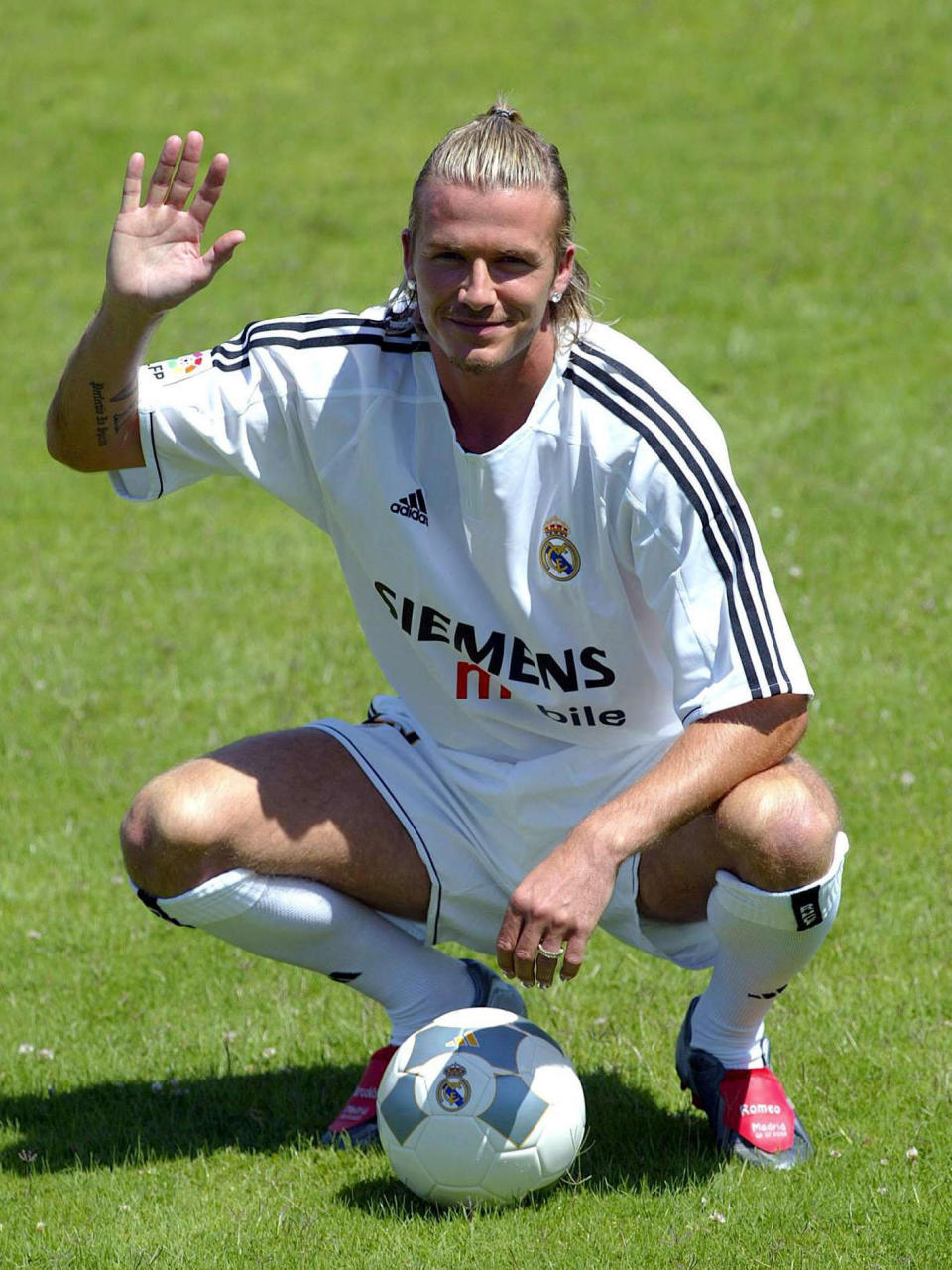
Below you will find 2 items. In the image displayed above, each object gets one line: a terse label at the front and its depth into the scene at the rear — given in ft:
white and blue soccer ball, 25.64
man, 26.00
